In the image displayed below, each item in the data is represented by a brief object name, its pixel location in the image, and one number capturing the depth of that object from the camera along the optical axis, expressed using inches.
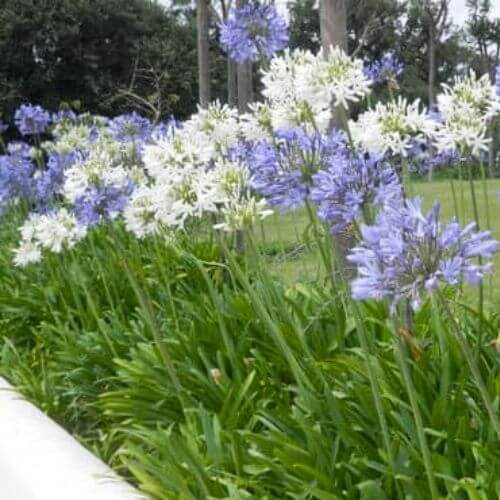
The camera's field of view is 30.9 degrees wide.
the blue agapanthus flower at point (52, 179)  229.3
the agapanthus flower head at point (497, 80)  92.8
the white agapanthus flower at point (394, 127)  90.7
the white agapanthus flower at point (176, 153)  103.6
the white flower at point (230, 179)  96.4
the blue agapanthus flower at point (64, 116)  223.0
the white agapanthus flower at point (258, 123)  119.0
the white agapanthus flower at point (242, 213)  93.7
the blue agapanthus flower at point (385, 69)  136.9
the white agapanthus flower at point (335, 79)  94.3
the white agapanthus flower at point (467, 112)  92.4
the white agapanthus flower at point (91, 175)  125.8
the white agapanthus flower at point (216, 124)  120.6
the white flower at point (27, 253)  173.2
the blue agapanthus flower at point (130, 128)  231.0
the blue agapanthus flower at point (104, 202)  126.8
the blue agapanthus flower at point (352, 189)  80.3
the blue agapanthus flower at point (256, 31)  133.1
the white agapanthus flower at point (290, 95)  101.8
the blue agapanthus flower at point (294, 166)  96.3
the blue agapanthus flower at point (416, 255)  59.7
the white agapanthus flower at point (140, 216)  129.2
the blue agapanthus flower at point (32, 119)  243.6
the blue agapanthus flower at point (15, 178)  276.2
